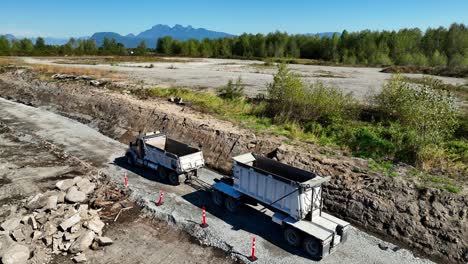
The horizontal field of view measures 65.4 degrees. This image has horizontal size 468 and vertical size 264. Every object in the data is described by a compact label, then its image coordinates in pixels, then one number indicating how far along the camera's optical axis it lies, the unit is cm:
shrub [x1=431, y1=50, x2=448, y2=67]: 8339
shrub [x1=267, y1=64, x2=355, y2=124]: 2527
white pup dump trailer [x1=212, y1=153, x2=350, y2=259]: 1241
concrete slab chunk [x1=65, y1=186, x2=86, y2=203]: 1573
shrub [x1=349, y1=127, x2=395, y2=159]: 1983
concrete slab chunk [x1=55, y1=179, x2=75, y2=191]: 1688
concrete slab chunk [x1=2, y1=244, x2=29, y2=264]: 1138
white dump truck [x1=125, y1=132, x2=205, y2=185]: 1781
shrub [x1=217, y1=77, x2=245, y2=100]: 3399
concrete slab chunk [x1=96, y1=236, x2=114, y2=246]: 1302
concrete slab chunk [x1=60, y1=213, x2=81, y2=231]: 1312
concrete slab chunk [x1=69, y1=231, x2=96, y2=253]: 1261
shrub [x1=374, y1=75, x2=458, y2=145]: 1906
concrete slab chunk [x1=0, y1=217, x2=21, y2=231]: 1318
